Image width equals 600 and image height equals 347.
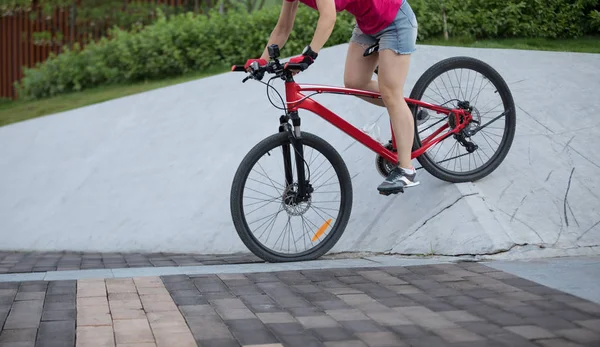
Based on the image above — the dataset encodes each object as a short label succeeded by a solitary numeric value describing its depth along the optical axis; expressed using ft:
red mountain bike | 16.31
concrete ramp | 17.47
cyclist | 16.22
